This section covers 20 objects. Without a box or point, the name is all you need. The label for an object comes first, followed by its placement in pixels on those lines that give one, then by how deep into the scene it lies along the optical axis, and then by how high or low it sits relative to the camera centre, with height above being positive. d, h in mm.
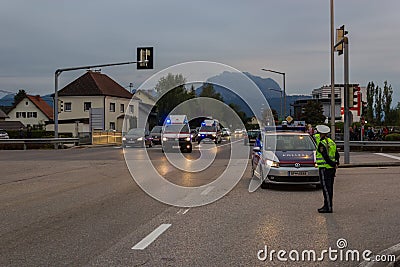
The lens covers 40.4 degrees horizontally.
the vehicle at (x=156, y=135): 40406 -618
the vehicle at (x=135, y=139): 39938 -915
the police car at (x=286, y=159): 13703 -855
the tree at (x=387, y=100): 70438 +3391
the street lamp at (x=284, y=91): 53488 +3634
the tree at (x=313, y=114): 69000 +1565
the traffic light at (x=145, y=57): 31078 +3988
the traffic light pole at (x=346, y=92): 21500 +1348
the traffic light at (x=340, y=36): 22078 +3682
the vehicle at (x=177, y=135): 31562 -485
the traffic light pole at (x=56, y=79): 35869 +3571
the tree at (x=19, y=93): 134088 +8988
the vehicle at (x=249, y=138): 37488 -826
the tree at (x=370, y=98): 71612 +3666
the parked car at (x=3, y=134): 54503 -672
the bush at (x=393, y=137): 34875 -727
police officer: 10406 -710
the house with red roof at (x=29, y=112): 87062 +2444
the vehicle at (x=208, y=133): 50016 -608
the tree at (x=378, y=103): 71438 +3029
